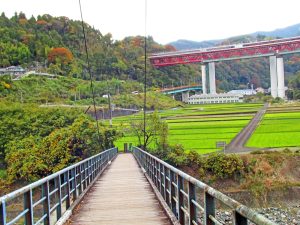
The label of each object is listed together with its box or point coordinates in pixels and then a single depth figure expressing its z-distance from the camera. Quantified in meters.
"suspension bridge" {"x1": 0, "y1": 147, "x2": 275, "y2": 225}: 4.59
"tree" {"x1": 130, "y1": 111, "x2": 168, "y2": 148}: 39.53
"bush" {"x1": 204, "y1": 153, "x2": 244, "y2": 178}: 32.94
